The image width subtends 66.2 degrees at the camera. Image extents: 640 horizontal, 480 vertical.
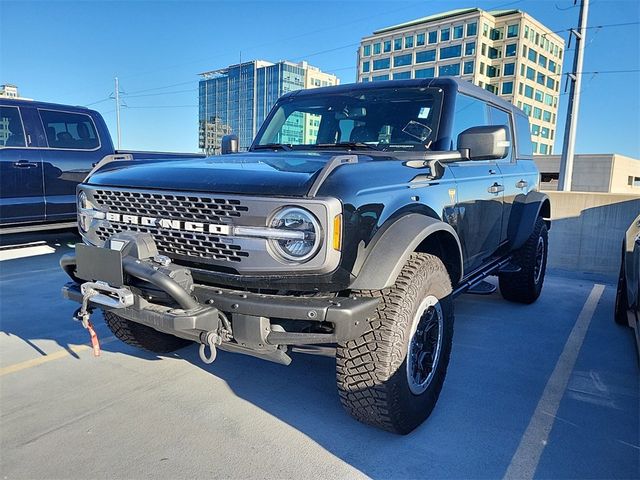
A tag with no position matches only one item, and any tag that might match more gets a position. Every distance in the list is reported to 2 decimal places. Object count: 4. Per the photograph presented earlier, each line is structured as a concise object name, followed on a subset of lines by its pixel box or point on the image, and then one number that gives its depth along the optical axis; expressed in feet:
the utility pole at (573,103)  42.04
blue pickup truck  21.11
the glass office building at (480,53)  240.32
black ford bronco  7.18
